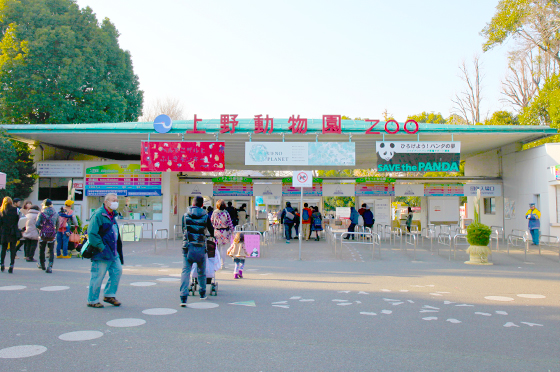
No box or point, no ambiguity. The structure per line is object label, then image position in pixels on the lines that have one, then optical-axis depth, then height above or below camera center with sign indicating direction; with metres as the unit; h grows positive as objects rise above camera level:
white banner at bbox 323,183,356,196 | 21.52 +1.20
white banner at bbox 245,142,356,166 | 16.22 +2.26
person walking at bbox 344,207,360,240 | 19.91 -0.17
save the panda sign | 16.08 +2.17
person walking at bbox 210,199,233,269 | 8.80 -0.22
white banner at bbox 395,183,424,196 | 21.55 +1.16
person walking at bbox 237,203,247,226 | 21.48 -0.10
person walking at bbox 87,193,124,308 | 6.00 -0.59
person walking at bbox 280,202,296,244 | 19.10 -0.22
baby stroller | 7.11 -0.93
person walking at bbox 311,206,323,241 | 20.16 -0.41
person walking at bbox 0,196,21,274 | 9.23 -0.29
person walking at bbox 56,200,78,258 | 11.27 -0.42
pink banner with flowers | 16.47 +2.17
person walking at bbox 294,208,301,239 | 20.20 -0.37
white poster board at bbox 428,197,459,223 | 22.06 +0.23
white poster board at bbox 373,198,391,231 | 22.11 +0.12
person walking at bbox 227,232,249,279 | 8.71 -0.75
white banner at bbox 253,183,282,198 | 21.58 +1.18
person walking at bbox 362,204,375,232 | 20.05 -0.17
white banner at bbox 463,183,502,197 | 21.45 +1.21
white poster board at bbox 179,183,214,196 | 21.86 +1.21
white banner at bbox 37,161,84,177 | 19.92 +2.01
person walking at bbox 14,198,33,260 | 9.91 -0.16
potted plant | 11.41 -0.79
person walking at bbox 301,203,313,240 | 19.39 -0.35
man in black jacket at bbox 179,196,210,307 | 6.42 -0.39
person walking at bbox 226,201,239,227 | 18.04 +0.05
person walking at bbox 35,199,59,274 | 9.16 -0.34
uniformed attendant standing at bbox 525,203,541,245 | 15.95 -0.24
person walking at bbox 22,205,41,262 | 9.94 -0.31
